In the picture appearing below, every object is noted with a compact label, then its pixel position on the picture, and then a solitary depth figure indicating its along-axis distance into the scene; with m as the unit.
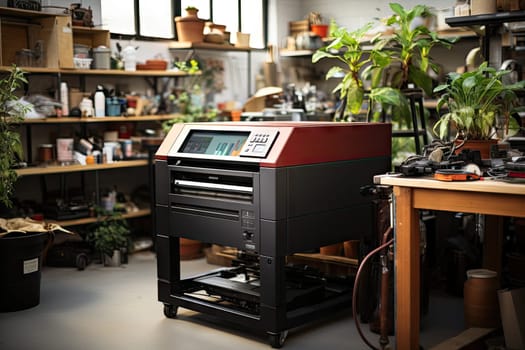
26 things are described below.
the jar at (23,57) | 5.50
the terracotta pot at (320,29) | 8.21
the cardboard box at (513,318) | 3.34
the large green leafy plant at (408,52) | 4.74
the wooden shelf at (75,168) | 5.32
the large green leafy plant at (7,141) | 4.38
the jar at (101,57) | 5.89
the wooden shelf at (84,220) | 5.57
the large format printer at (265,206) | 3.60
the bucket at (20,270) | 4.30
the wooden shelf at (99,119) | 5.42
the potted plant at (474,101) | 3.69
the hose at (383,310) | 3.48
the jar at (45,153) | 5.68
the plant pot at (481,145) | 3.71
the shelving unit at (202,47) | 6.78
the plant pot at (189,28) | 6.73
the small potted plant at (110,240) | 5.47
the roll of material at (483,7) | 4.40
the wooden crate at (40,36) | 5.54
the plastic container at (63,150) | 5.68
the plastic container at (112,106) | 5.98
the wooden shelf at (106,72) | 5.41
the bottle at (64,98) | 5.66
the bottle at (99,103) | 5.89
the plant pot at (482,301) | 3.69
